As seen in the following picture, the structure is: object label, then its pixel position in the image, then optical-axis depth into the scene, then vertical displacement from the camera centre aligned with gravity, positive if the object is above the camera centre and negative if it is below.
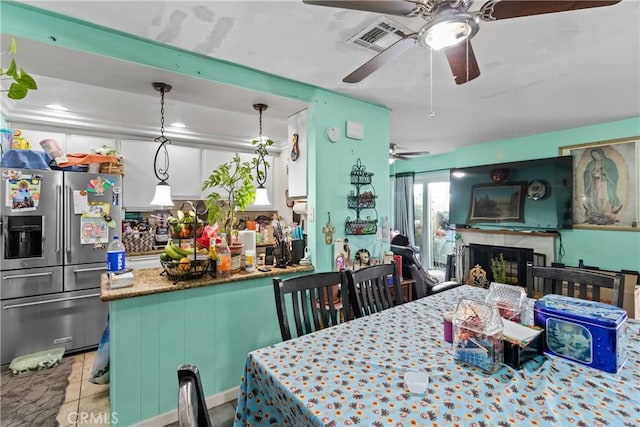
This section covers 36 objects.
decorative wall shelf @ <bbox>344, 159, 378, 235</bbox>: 2.60 +0.11
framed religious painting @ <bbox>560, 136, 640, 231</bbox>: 3.21 +0.31
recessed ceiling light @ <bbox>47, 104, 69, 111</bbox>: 2.92 +1.14
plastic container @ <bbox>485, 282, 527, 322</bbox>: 1.32 -0.44
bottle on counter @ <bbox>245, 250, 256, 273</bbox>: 2.12 -0.37
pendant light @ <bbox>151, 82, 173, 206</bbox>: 2.05 +0.51
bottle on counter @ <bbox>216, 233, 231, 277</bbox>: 1.97 -0.32
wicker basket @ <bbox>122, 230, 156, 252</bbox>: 3.41 -0.33
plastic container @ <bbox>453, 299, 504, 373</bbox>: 1.02 -0.47
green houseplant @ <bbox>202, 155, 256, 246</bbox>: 2.03 +0.11
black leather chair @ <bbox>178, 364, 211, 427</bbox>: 0.55 -0.38
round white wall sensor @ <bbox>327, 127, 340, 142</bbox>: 2.47 +0.70
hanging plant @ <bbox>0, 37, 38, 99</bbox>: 0.89 +0.42
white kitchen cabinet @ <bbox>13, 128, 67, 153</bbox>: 3.08 +0.88
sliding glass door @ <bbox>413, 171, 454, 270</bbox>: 5.38 -0.14
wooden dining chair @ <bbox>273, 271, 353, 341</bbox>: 1.40 -0.46
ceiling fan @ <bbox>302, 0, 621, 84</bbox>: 1.08 +0.80
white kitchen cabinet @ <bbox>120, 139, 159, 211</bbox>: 3.54 +0.52
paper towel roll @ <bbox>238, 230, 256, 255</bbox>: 2.21 -0.21
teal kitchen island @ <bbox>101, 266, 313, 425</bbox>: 1.65 -0.79
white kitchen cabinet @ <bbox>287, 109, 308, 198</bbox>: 2.54 +0.47
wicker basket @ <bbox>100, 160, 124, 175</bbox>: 2.82 +0.48
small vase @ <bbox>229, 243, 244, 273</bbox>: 2.07 -0.32
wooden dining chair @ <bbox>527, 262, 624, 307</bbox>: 1.54 -0.42
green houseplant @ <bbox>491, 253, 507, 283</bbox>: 4.11 -0.85
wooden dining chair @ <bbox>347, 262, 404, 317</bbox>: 1.64 -0.47
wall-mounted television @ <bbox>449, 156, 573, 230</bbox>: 3.64 +0.23
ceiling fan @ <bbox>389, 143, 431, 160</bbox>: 4.11 +0.88
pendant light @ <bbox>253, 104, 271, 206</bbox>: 2.44 +0.28
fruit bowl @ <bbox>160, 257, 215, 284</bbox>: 1.84 -0.36
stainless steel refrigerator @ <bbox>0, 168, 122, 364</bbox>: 2.45 -0.36
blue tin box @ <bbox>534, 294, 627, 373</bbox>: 1.01 -0.47
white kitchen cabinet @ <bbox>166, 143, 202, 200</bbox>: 3.86 +0.60
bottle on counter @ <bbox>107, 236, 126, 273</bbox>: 1.80 -0.28
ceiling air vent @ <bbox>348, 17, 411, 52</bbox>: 1.59 +1.06
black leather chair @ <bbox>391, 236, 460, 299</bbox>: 2.91 -0.66
